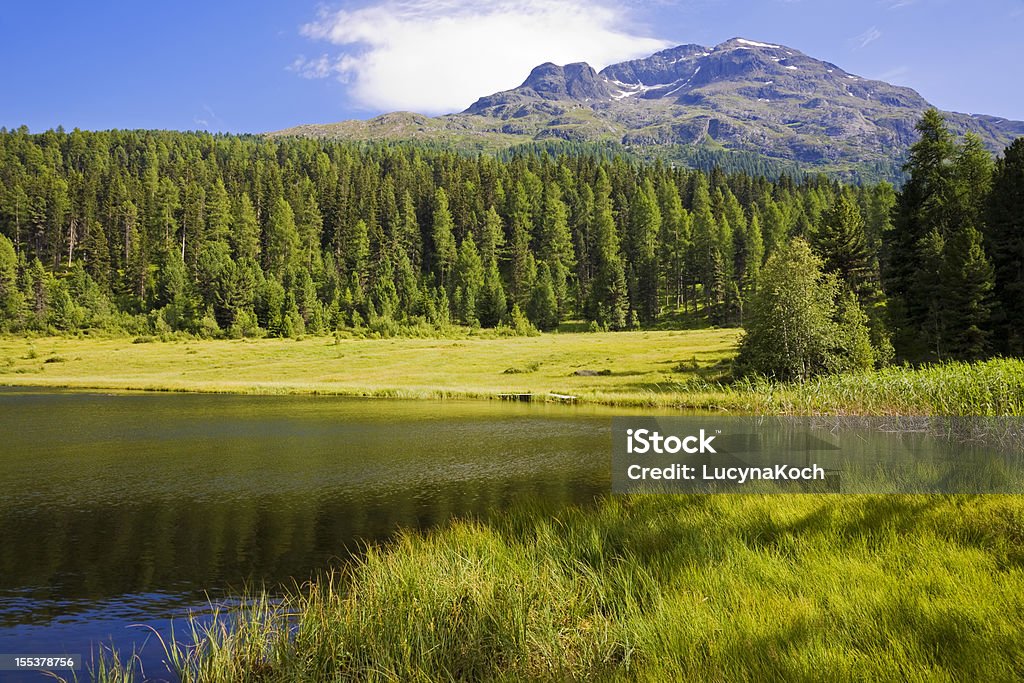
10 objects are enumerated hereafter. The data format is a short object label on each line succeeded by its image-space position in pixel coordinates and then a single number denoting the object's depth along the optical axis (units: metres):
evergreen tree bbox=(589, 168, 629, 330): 123.38
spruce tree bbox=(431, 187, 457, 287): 146.38
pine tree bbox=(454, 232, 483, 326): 125.94
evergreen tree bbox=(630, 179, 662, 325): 130.62
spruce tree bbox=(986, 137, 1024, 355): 43.84
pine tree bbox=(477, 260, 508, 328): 126.44
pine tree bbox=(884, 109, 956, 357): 51.56
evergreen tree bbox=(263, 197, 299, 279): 142.00
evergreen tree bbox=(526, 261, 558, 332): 127.44
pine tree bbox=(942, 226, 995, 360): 43.12
